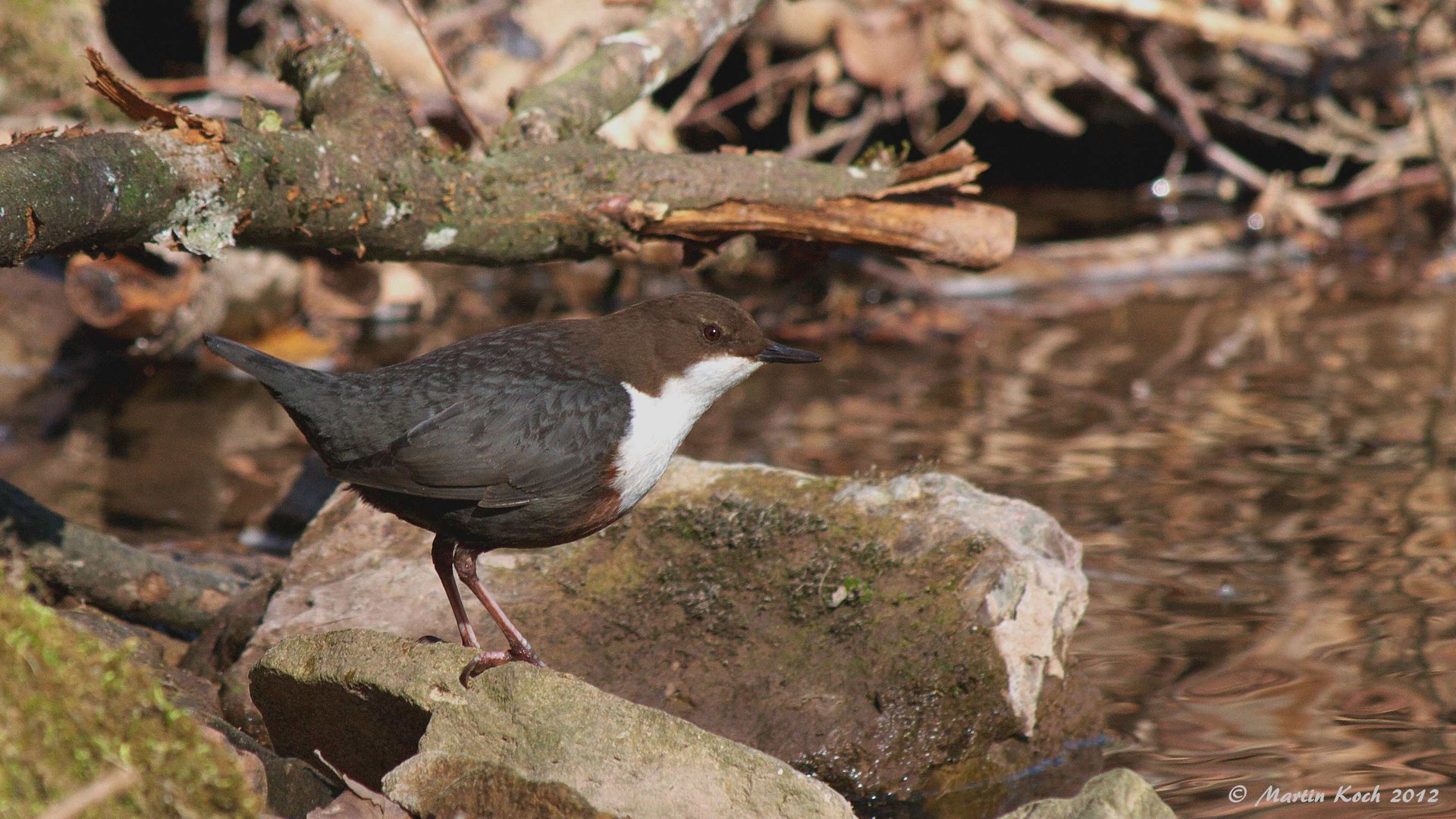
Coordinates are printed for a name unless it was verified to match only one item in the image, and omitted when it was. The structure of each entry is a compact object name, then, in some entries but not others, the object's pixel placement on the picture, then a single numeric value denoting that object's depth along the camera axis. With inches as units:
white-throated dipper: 267.3
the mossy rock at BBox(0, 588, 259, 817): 155.6
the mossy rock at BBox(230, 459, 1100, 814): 279.1
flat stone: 216.7
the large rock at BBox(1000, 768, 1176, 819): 209.0
